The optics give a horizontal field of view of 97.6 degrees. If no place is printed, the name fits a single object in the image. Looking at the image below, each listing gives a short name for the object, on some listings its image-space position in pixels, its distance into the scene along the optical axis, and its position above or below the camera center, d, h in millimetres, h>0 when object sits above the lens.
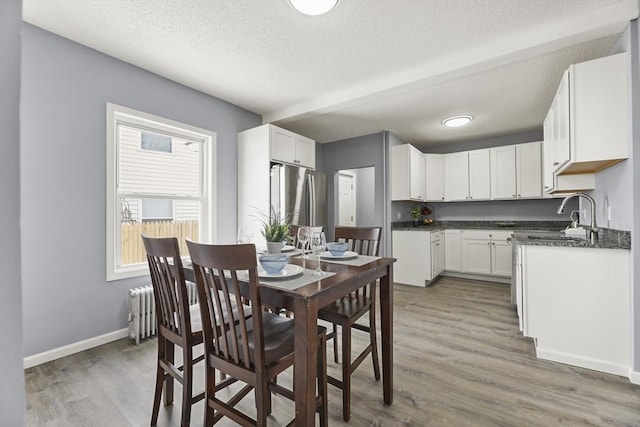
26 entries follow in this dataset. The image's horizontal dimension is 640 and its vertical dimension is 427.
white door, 5948 +377
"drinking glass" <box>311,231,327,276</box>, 1558 -150
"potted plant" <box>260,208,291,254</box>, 1842 -132
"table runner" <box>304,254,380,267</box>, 1738 -289
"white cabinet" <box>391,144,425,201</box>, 4574 +718
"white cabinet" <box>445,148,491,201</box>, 4816 +717
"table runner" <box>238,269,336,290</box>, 1246 -304
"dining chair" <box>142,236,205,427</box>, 1359 -558
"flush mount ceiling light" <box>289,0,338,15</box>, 1861 +1421
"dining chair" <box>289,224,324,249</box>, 2613 -195
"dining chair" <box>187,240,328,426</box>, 1106 -580
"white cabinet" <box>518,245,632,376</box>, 1993 -682
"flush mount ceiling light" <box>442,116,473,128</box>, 3947 +1374
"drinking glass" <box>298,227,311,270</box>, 1702 -117
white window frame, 2482 +520
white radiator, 2492 -886
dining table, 1117 -365
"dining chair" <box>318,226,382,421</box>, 1554 -598
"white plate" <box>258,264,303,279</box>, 1347 -286
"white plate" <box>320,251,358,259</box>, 1902 -272
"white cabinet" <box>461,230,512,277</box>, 4453 -603
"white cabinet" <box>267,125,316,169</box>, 3520 +925
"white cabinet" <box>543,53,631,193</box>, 1973 +756
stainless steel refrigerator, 3539 +311
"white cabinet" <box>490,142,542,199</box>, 4379 +724
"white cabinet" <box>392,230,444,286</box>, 4379 -658
